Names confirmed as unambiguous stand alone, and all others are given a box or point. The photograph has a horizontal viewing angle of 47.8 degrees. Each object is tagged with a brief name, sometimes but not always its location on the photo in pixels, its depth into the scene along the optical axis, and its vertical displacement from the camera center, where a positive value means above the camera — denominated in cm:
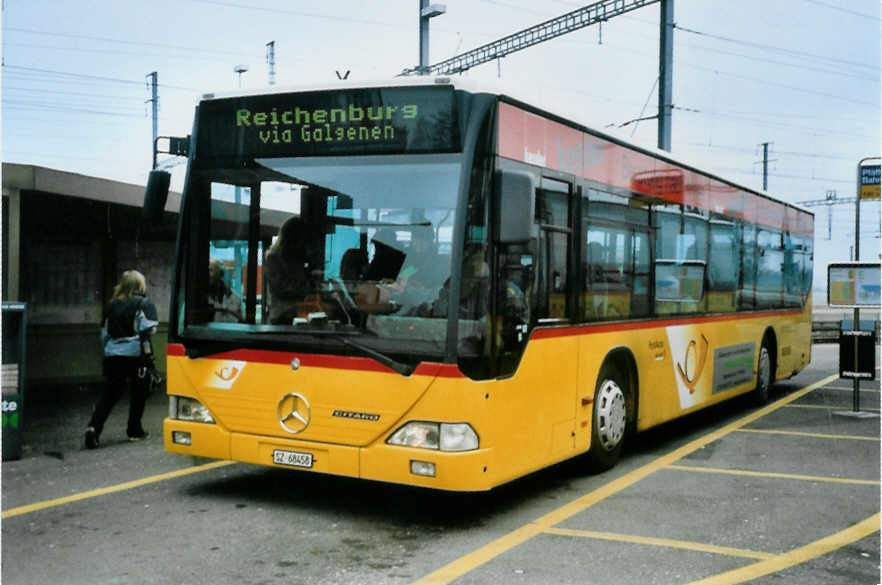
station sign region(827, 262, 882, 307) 1243 +24
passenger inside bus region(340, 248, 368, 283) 661 +21
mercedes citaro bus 632 +7
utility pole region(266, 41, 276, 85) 4703 +1164
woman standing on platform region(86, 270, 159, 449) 964 -46
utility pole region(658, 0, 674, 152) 1956 +464
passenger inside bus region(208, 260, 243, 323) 715 -3
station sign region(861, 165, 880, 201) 1370 +173
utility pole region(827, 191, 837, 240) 6490 +687
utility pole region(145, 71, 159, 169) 5638 +1145
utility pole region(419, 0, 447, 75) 2178 +606
